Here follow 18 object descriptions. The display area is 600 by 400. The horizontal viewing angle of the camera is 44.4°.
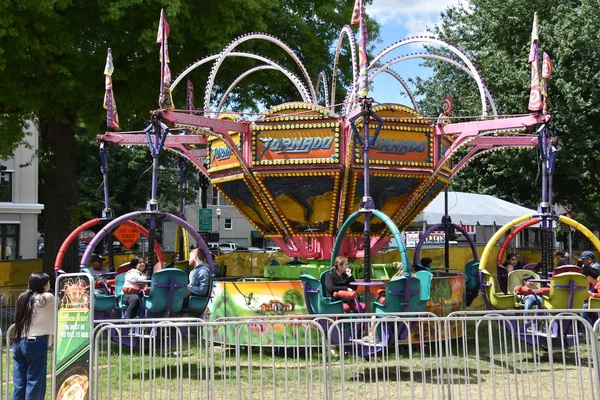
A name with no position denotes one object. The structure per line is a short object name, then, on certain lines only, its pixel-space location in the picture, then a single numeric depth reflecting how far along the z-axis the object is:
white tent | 20.39
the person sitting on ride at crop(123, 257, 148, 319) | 10.80
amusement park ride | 10.91
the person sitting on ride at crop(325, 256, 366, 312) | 10.30
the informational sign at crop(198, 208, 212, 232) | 18.12
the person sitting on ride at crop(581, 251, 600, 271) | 13.51
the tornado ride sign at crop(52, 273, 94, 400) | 6.52
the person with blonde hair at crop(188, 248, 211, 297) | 10.50
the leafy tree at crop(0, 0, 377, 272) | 15.90
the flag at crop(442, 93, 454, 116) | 14.07
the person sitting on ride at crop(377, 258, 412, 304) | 10.45
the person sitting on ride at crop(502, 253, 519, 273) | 12.89
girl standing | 7.03
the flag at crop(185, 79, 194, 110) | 14.37
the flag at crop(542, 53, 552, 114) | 11.07
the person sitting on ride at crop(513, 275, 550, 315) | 10.71
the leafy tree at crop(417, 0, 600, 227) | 22.50
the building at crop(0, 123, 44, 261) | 33.47
